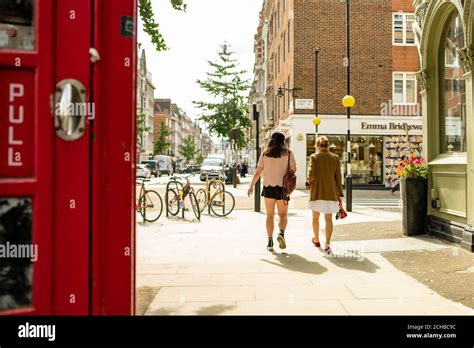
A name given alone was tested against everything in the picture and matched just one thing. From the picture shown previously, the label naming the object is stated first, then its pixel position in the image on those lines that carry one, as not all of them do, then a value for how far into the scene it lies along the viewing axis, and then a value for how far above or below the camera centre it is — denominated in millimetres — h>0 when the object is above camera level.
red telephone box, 1647 +126
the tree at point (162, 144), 75750 +6598
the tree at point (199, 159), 131075 +7110
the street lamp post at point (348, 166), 13648 +530
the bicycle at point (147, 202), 11016 -467
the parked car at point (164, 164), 58719 +2522
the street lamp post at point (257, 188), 13438 -150
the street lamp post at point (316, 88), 25969 +5609
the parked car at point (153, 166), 52309 +2006
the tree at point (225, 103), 34312 +6215
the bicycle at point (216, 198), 12324 -416
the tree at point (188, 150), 105125 +7702
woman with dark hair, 7066 +126
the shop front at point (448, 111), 7133 +1316
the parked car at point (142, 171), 42006 +1135
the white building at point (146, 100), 79188 +15444
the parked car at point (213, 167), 32156 +1213
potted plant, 8477 -306
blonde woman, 7074 +47
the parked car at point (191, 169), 69919 +2274
